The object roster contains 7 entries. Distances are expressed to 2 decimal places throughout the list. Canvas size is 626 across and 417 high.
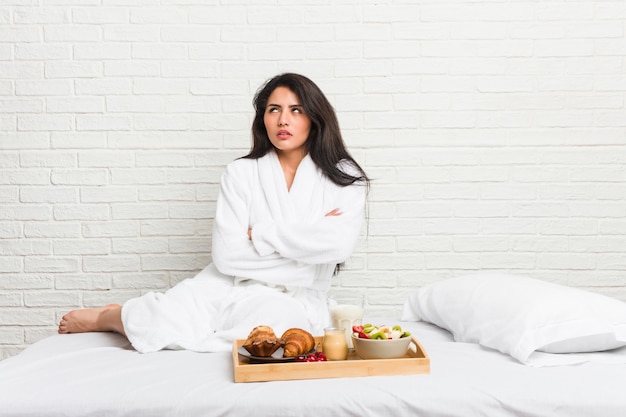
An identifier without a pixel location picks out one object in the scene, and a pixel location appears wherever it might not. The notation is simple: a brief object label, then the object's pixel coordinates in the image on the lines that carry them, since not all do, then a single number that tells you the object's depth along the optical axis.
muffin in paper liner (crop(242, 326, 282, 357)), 2.00
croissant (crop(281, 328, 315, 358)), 2.00
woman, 2.46
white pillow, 2.10
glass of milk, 2.25
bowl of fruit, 2.02
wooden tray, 1.91
